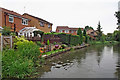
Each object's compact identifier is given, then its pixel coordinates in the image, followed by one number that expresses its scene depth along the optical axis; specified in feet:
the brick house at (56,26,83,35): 130.42
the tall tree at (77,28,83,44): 77.32
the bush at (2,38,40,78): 14.53
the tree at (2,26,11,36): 36.20
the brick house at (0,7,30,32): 49.59
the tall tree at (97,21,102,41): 131.89
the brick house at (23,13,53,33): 72.13
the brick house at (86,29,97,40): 146.47
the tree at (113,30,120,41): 127.28
